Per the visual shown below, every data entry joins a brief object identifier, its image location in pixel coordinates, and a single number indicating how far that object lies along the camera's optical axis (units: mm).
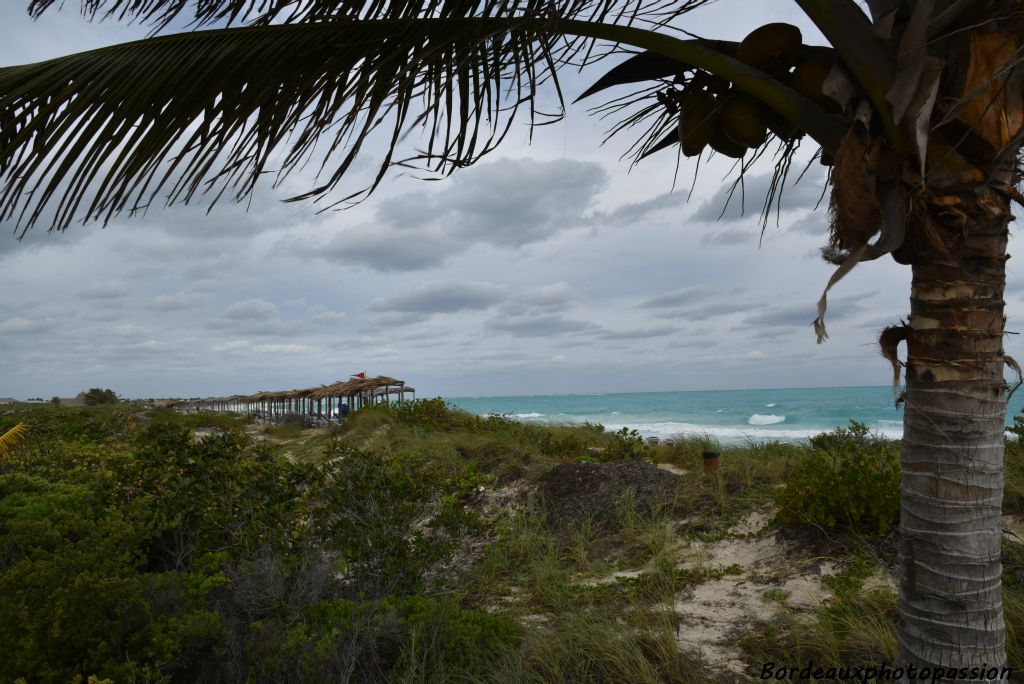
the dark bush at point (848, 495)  5152
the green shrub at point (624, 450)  9406
